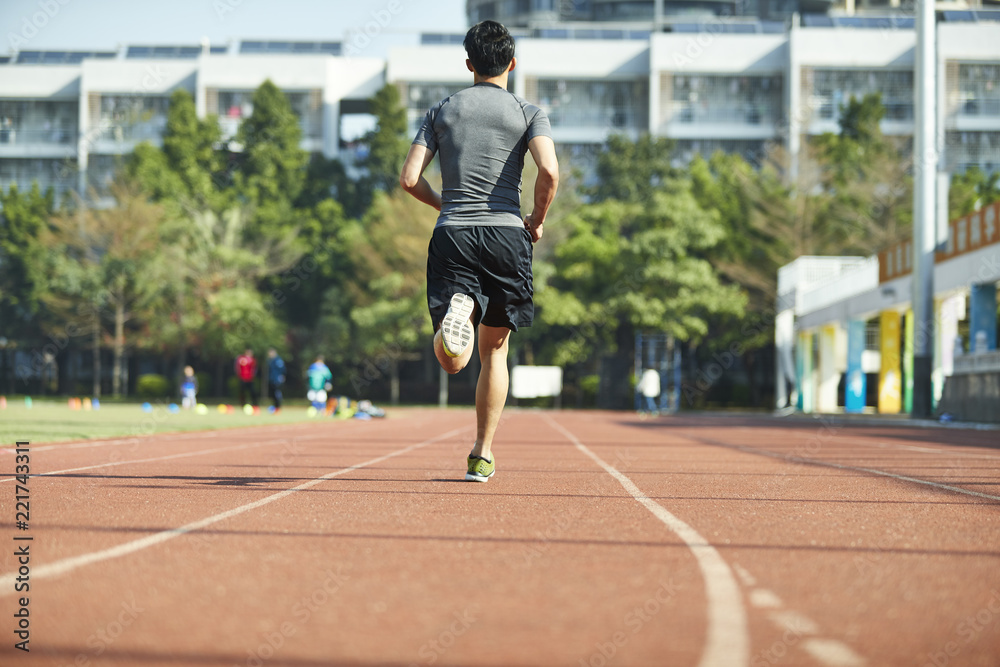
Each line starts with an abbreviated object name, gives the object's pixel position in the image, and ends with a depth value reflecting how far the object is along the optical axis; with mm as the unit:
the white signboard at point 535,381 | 46844
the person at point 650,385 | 36219
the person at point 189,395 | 33844
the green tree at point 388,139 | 58406
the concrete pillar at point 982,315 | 25047
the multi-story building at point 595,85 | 60906
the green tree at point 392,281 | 46500
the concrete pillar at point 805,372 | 41625
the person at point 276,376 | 29781
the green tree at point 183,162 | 55906
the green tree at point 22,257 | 55875
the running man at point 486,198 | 6012
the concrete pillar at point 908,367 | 32125
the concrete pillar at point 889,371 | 35219
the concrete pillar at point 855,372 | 36312
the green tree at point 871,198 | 46562
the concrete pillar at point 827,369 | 39875
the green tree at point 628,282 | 45094
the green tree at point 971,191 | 45594
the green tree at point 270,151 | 58500
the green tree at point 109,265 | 49656
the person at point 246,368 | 30547
